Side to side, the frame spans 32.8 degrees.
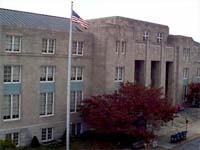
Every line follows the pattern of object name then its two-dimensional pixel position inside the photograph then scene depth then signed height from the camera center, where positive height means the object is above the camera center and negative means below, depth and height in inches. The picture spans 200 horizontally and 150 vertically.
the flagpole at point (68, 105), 968.4 -78.1
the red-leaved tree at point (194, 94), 2118.6 -88.2
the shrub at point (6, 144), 993.5 -197.0
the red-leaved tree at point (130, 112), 1239.5 -121.8
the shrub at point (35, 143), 1283.1 -246.2
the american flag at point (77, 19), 975.0 +172.6
